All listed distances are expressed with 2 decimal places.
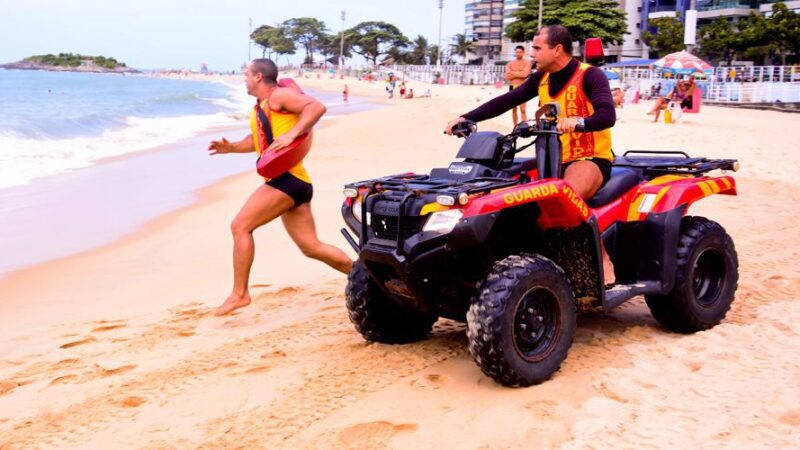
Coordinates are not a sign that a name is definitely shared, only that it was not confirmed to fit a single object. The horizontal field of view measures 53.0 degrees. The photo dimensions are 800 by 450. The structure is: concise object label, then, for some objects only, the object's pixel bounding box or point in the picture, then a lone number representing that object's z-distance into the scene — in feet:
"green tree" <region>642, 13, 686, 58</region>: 185.46
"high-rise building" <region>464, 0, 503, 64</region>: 372.17
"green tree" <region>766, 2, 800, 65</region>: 153.89
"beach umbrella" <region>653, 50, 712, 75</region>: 90.17
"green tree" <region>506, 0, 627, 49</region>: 197.77
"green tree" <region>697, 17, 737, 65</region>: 167.53
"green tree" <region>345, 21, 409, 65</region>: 419.50
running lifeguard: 17.70
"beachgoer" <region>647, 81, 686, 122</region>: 66.39
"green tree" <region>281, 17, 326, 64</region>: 504.02
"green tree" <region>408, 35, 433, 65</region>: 413.18
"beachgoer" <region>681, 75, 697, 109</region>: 67.42
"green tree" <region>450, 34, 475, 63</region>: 359.25
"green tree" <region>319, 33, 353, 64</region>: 461.78
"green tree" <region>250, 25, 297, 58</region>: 510.42
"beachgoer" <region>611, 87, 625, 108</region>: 58.96
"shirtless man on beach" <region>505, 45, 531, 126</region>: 44.98
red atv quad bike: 12.66
